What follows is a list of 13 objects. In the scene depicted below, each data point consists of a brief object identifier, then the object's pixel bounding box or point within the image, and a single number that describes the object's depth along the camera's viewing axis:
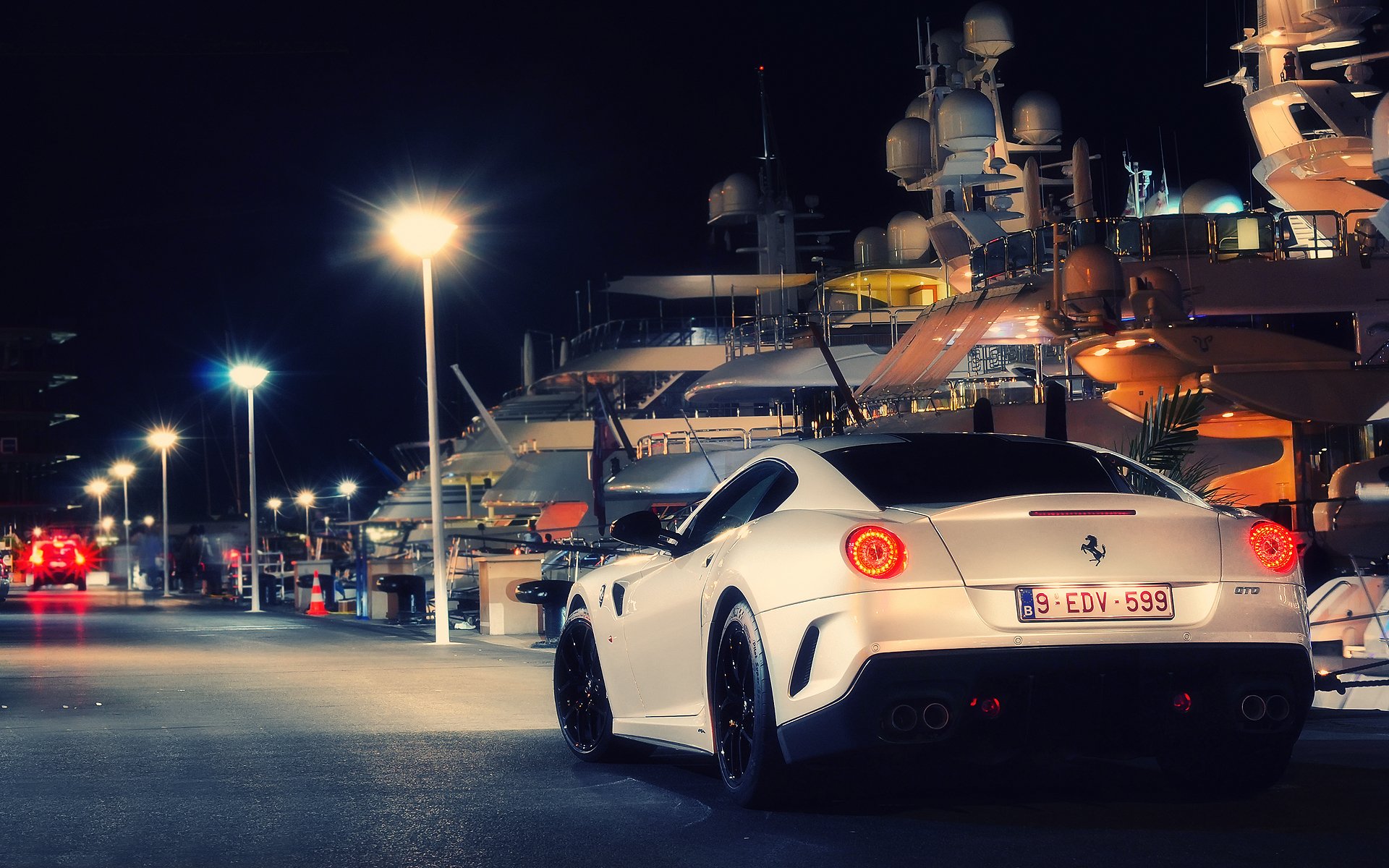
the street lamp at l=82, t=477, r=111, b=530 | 100.12
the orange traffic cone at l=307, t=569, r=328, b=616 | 34.53
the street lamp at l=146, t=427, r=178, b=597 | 67.38
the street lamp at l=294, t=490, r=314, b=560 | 91.25
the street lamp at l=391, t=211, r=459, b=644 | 22.41
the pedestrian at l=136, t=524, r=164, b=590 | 76.69
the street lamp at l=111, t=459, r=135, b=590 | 78.44
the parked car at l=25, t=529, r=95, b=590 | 71.56
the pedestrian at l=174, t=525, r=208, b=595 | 64.31
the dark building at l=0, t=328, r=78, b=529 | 124.69
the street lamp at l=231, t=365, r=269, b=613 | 42.65
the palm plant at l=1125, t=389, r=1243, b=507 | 13.37
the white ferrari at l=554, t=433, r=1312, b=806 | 5.78
